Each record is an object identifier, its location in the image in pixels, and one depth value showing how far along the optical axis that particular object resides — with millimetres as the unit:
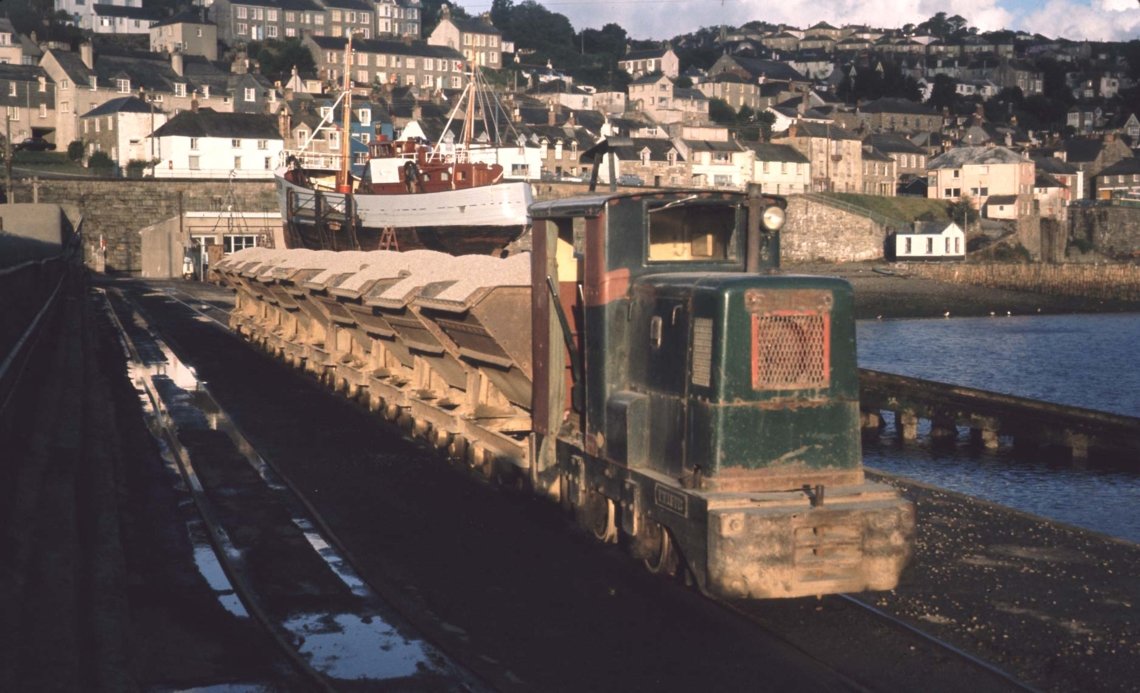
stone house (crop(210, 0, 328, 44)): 168625
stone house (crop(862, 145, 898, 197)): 135000
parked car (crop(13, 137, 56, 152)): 110938
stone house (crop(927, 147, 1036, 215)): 124062
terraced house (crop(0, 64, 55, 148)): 114688
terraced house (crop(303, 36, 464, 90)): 162875
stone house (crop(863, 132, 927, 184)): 141250
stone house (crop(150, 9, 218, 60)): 153125
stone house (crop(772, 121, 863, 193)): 128250
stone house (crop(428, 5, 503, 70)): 185250
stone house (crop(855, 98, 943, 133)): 171500
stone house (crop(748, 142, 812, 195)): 122625
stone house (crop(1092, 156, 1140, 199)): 140750
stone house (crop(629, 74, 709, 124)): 161000
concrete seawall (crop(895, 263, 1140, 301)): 98562
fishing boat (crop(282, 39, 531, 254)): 61031
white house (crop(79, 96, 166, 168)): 102750
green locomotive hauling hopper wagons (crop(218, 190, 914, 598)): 9914
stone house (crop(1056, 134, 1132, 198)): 147250
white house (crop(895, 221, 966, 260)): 107625
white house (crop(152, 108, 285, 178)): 95688
